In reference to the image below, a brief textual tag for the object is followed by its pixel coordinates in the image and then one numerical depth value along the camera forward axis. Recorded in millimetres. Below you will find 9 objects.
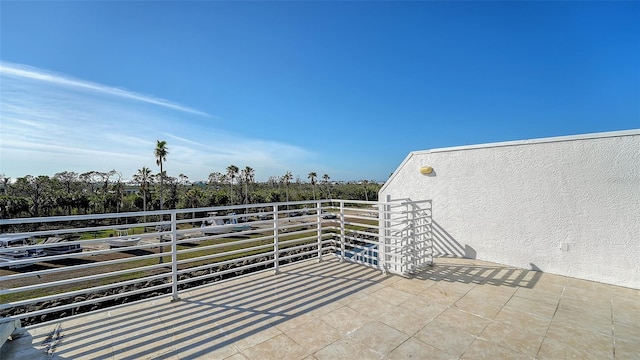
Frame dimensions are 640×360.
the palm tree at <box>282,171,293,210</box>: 39875
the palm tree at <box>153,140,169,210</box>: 20922
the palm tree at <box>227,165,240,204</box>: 35531
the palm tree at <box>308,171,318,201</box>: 40094
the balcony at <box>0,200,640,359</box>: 2316
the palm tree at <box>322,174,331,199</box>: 43656
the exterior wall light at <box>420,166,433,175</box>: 5441
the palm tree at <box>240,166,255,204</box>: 34625
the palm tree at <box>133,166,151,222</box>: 25078
